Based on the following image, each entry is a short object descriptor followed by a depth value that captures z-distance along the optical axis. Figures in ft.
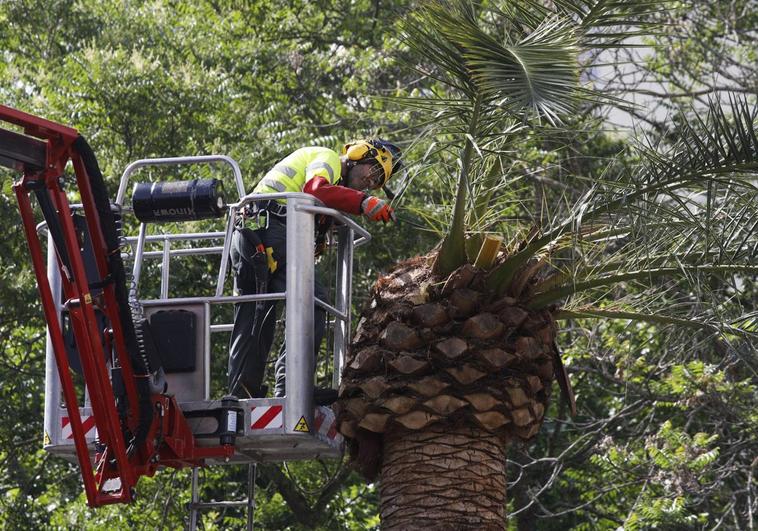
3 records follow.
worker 53.21
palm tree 47.57
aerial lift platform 47.24
